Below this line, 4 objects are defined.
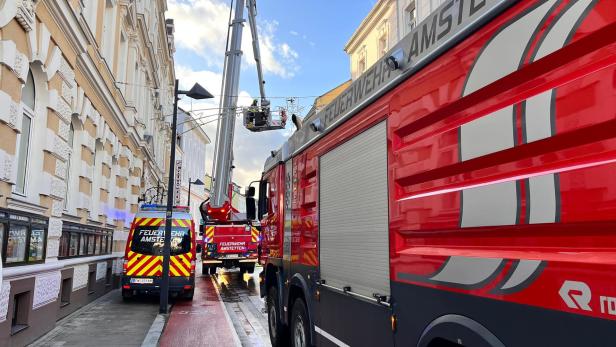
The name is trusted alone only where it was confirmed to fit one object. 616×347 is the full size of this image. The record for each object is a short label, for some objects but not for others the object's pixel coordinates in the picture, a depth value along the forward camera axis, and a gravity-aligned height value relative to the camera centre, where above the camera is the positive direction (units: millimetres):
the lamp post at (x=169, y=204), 10862 +956
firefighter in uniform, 17422 +4701
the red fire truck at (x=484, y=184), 1840 +328
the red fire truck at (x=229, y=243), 19609 +88
